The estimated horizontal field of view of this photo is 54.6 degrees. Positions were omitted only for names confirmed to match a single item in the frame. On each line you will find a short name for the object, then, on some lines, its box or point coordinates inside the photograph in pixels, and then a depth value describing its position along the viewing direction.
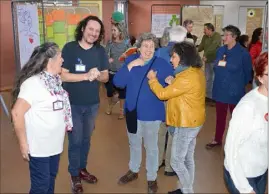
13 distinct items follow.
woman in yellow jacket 1.95
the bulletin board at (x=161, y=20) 6.31
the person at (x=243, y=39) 4.99
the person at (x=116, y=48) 3.42
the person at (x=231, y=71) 2.88
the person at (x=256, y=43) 4.18
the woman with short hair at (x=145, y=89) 2.13
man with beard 2.13
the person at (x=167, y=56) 2.31
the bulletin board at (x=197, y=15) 5.85
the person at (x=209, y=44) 4.61
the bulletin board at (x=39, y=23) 3.58
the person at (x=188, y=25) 4.12
